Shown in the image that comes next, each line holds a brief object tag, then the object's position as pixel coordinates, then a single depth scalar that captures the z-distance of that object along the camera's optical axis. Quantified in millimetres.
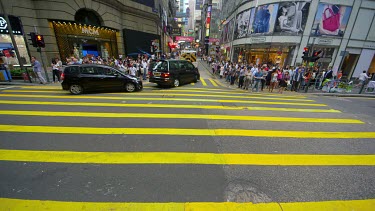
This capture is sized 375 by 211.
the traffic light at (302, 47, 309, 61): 12225
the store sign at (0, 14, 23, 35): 13575
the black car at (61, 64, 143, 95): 8593
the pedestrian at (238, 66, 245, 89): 12938
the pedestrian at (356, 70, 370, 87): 13091
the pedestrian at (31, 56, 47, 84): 11000
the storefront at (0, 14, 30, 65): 13648
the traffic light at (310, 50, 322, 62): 11911
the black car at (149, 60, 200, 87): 11044
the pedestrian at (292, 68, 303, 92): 12555
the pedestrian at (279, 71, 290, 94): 12586
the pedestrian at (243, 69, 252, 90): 12680
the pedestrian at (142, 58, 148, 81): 14922
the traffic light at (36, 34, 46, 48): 10922
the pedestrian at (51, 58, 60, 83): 12008
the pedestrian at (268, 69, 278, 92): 11977
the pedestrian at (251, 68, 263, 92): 11570
